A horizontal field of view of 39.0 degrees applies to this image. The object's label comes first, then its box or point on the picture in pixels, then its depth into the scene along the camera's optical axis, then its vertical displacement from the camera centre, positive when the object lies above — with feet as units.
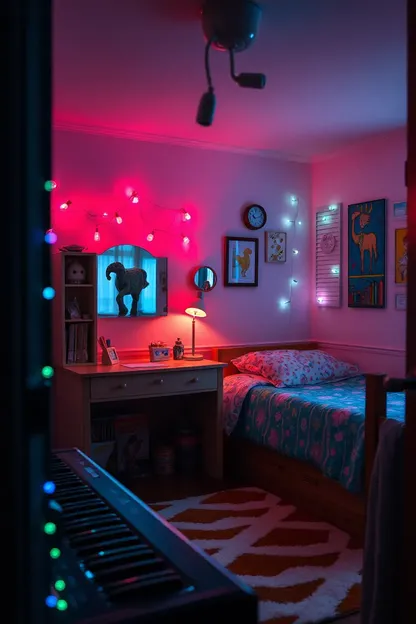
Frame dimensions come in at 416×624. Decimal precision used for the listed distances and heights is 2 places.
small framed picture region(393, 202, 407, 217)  14.21 +2.28
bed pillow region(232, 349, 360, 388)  13.53 -1.54
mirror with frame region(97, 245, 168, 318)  13.76 +0.47
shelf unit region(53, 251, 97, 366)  12.63 -0.22
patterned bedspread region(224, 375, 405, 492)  10.17 -2.29
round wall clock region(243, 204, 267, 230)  15.74 +2.32
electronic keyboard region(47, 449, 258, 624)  2.66 -1.38
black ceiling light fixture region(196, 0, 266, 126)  8.16 +4.02
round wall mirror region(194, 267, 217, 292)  15.01 +0.62
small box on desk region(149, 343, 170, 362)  13.71 -1.17
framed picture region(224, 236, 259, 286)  15.51 +1.11
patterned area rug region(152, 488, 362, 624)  7.89 -4.02
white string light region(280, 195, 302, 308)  16.66 +1.51
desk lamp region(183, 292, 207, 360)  14.30 -0.20
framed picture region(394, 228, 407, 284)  14.16 +1.12
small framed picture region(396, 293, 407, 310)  14.30 +0.04
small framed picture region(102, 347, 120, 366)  13.01 -1.20
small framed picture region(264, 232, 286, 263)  16.20 +1.57
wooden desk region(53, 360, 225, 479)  11.71 -1.85
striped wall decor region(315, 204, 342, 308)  16.15 +1.30
